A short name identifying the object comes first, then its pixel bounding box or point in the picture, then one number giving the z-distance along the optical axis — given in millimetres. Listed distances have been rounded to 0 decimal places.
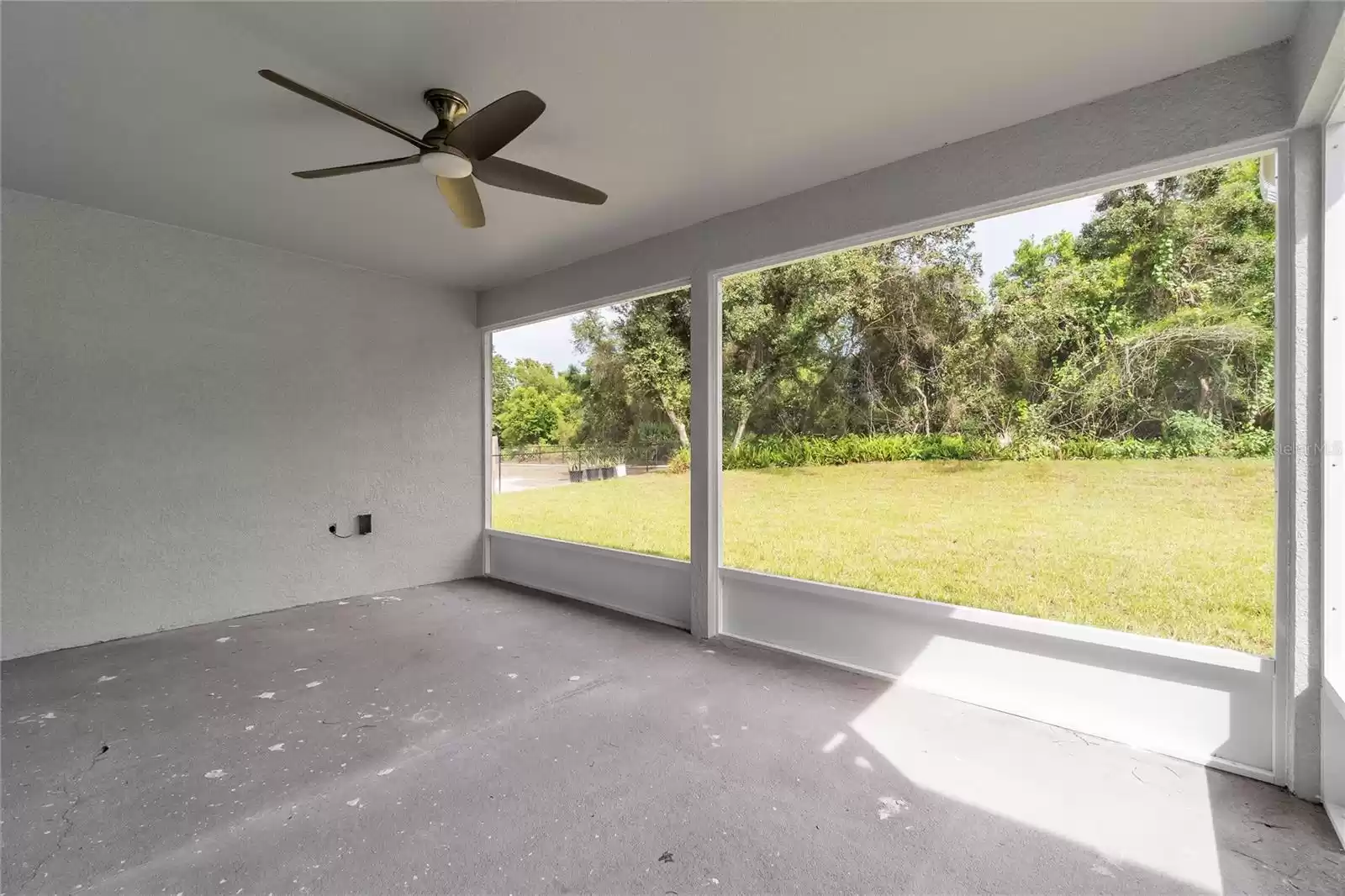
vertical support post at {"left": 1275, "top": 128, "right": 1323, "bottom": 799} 1919
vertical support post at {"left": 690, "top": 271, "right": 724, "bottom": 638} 3561
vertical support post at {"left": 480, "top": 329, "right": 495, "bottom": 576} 5320
